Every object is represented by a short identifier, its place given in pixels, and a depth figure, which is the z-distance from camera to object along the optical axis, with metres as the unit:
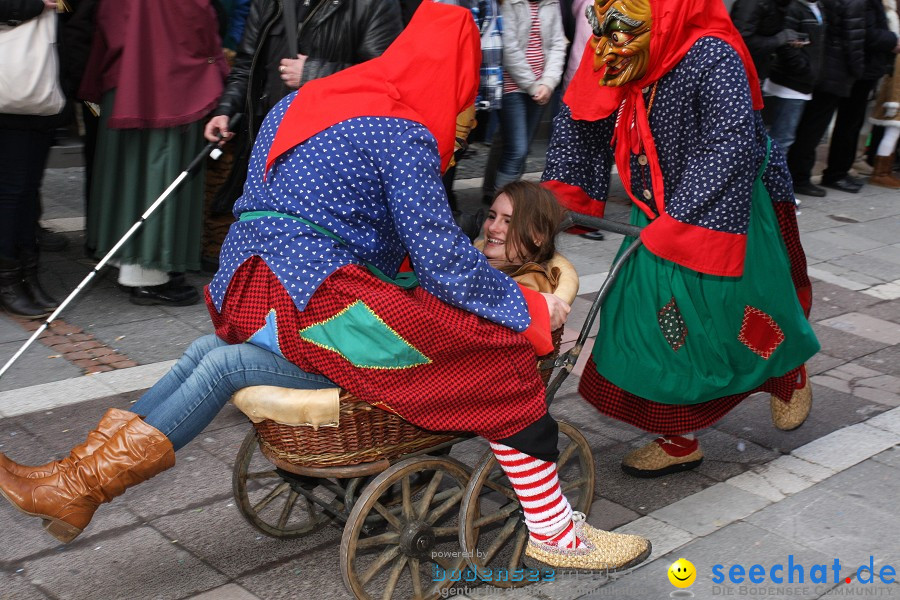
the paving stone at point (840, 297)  6.84
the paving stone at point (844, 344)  5.98
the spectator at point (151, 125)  5.43
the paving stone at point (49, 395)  4.52
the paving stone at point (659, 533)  3.80
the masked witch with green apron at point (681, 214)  3.72
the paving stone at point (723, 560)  3.52
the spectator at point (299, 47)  5.18
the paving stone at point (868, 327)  6.29
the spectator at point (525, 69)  7.21
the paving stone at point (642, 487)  4.19
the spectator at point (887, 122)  9.85
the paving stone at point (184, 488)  3.90
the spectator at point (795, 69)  8.73
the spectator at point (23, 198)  5.24
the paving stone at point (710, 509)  4.00
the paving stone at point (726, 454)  4.50
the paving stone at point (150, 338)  5.21
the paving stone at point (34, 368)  4.79
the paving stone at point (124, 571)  3.38
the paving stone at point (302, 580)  3.43
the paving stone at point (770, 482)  4.28
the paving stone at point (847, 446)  4.59
